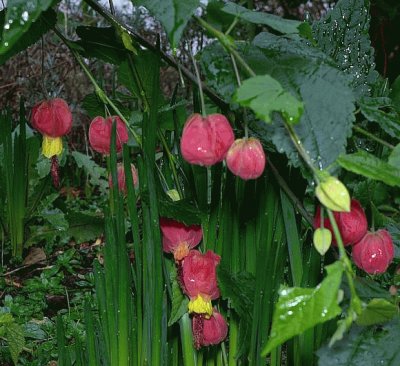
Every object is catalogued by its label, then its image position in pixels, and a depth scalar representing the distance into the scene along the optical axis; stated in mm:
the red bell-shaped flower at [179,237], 727
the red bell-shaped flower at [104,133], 721
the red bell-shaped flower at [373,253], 659
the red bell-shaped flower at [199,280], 706
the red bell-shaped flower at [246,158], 605
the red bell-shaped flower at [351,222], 628
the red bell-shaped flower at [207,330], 725
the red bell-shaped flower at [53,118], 724
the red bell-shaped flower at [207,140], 608
